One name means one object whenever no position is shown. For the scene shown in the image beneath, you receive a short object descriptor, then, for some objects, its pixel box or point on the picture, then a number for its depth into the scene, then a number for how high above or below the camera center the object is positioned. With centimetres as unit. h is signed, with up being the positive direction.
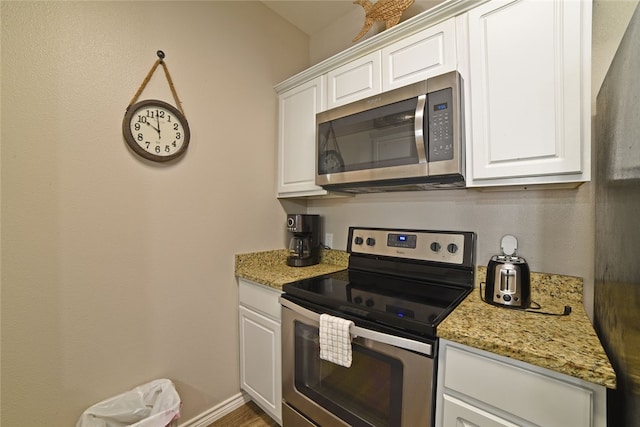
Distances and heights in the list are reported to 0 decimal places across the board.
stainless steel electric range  95 -46
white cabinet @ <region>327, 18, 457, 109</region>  121 +75
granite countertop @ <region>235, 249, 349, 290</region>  156 -39
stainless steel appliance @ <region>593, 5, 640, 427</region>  63 -5
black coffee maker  184 -21
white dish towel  108 -54
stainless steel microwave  114 +35
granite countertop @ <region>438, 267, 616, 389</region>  69 -40
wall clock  133 +44
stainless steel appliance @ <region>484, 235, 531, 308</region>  108 -30
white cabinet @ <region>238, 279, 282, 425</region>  149 -82
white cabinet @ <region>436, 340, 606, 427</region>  70 -54
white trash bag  120 -96
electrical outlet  204 -22
